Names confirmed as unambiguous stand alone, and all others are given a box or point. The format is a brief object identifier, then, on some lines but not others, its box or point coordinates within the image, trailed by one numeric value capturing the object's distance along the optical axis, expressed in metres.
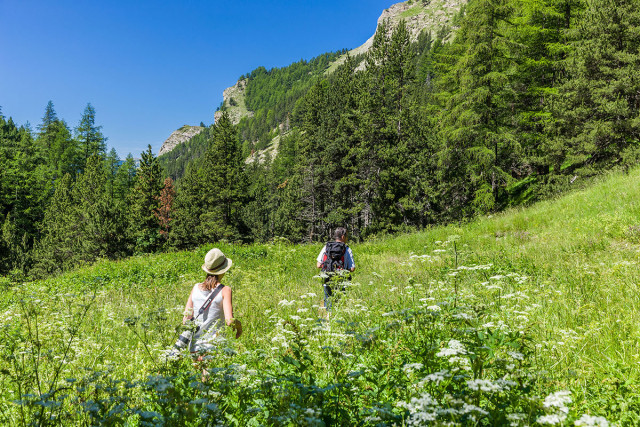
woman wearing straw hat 4.11
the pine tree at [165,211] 41.47
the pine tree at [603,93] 15.25
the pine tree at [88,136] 58.64
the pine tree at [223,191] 35.34
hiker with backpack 6.58
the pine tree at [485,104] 18.50
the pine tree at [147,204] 38.72
